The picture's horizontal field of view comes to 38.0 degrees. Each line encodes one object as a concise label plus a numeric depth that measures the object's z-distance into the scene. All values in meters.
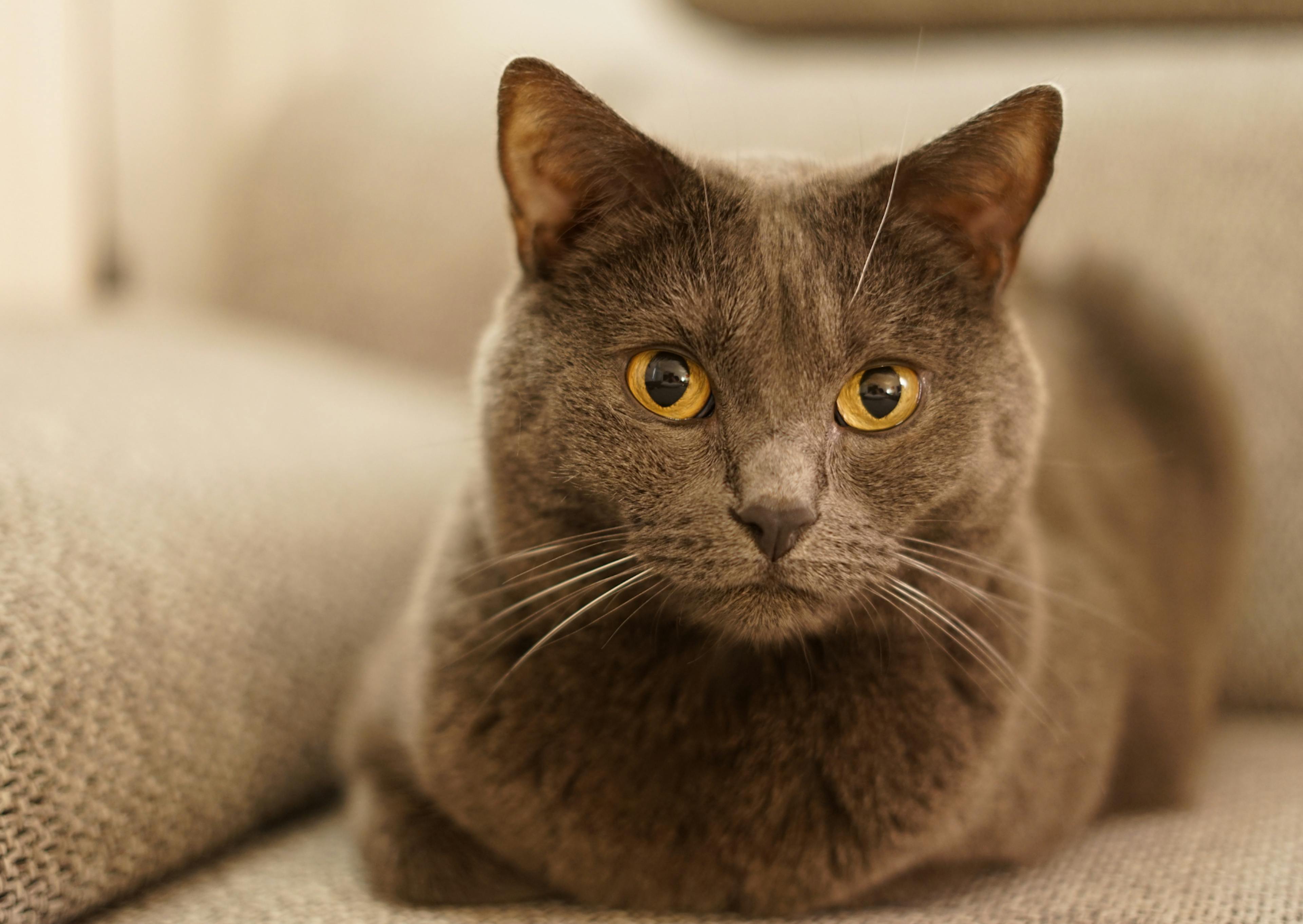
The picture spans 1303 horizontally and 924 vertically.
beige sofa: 0.39
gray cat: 0.37
